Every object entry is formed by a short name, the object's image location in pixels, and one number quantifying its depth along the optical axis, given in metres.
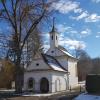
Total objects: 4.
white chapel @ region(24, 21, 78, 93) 21.22
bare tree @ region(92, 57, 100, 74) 44.89
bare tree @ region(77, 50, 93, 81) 41.88
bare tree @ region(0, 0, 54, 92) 17.21
